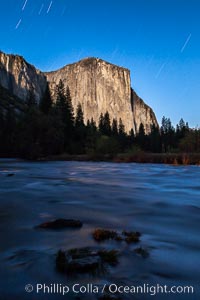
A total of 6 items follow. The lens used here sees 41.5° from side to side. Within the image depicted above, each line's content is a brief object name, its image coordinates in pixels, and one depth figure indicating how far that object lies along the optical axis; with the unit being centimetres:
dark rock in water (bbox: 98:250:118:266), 378
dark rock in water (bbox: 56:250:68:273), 353
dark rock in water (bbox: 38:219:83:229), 558
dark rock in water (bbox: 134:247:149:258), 415
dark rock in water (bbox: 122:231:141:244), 476
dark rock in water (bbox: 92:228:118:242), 486
